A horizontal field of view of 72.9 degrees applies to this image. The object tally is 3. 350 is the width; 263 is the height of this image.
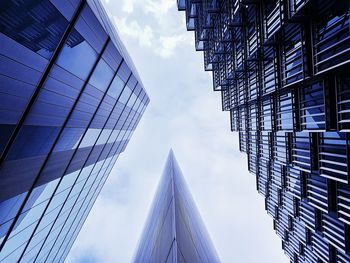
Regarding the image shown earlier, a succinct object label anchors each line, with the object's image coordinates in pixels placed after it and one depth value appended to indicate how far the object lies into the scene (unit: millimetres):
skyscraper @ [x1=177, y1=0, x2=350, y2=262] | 18828
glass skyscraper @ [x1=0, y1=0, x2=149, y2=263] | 9625
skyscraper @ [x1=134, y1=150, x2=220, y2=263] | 14227
